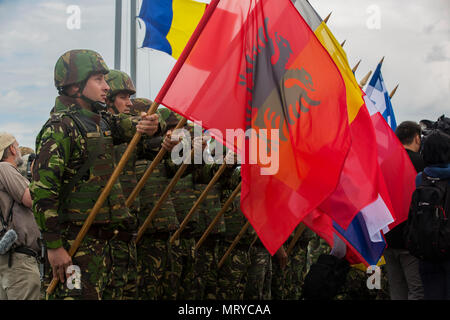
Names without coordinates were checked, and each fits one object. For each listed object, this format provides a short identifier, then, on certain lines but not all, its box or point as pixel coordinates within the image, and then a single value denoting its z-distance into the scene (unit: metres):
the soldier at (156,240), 6.67
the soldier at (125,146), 5.88
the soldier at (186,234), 7.68
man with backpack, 5.95
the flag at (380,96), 9.91
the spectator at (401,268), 6.83
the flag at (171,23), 8.27
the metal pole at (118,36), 12.77
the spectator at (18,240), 6.60
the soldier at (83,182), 4.67
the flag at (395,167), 7.09
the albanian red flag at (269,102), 4.98
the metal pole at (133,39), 12.16
